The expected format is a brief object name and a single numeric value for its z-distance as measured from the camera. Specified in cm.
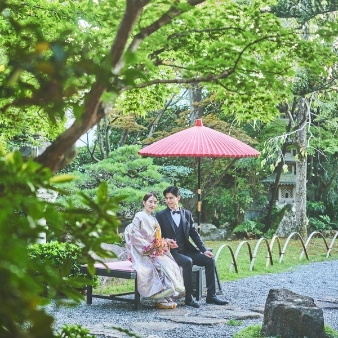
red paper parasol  882
